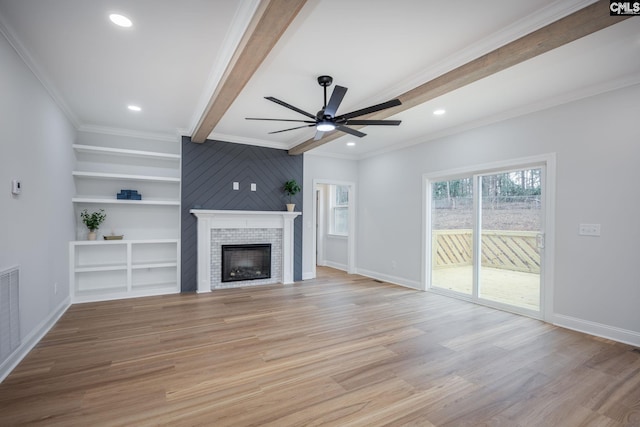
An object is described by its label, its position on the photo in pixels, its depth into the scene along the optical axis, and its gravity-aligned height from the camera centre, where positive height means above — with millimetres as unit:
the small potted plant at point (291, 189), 5934 +396
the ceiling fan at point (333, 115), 2804 +950
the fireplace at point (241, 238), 5223 -523
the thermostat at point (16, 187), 2592 +171
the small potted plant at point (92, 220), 4637 -195
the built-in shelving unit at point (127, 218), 4707 -175
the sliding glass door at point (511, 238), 3977 -354
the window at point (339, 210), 7707 -6
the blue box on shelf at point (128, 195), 4891 +200
